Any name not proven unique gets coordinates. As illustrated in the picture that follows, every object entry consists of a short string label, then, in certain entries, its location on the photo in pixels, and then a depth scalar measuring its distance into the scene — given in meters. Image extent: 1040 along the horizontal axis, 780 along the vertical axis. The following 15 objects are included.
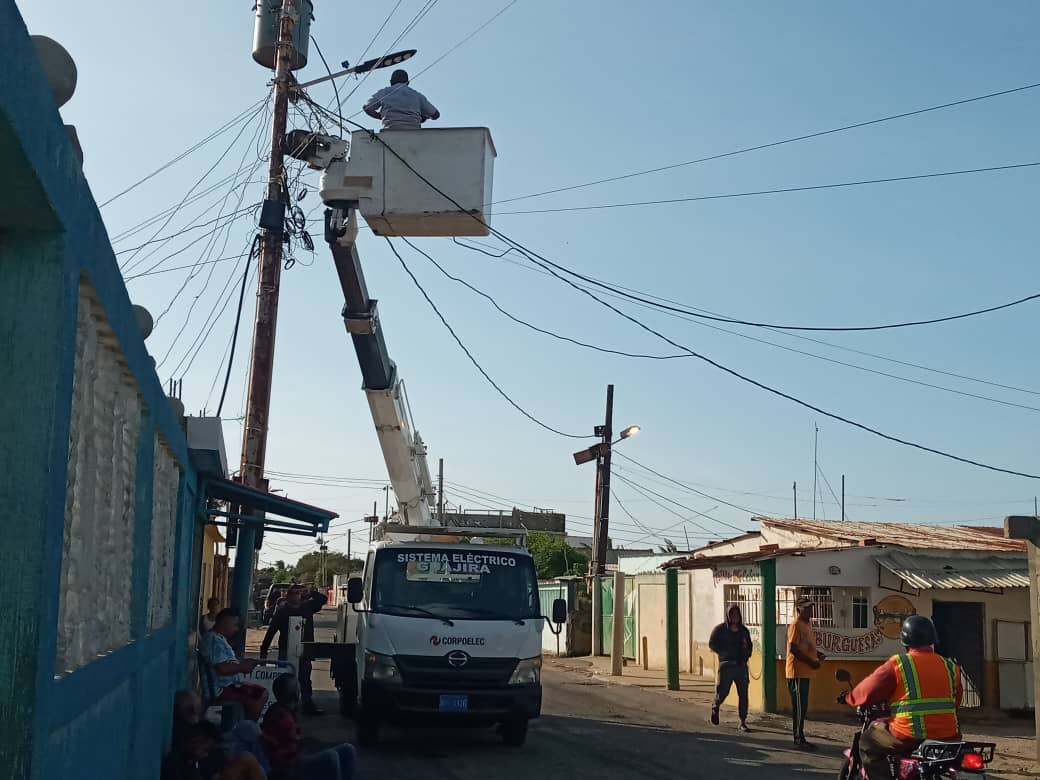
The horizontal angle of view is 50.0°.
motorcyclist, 6.98
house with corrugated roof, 16.31
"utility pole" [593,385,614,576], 28.25
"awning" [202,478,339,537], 12.28
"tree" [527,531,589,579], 50.47
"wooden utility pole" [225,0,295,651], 13.80
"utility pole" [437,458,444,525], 17.32
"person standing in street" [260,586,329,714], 14.70
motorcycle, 6.73
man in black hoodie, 14.31
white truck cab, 11.90
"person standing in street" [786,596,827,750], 12.96
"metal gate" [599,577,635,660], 27.58
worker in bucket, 13.38
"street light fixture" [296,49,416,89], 14.77
